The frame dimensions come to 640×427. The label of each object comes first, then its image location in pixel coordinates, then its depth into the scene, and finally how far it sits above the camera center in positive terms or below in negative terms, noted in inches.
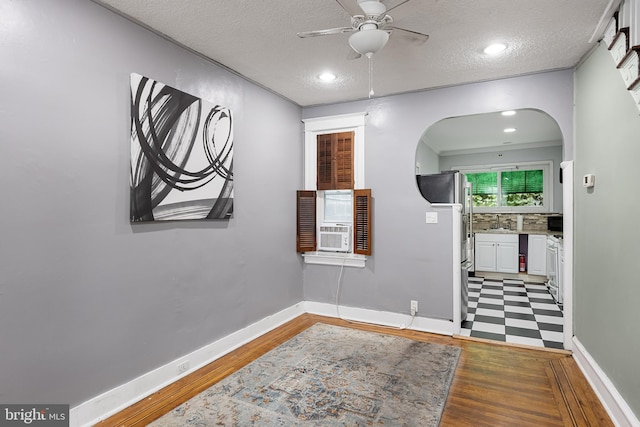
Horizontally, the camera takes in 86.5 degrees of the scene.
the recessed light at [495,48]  100.7 +49.8
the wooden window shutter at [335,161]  152.7 +23.7
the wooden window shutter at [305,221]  157.9 -3.8
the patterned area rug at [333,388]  80.0 -48.1
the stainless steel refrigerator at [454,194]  136.9 +7.6
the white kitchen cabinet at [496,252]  233.7 -27.6
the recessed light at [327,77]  123.0 +50.3
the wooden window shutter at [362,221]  146.5 -3.5
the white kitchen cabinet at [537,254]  222.1 -27.3
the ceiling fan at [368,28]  70.8 +41.6
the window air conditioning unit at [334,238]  152.6 -11.2
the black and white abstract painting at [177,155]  88.6 +16.9
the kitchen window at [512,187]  255.6 +20.4
